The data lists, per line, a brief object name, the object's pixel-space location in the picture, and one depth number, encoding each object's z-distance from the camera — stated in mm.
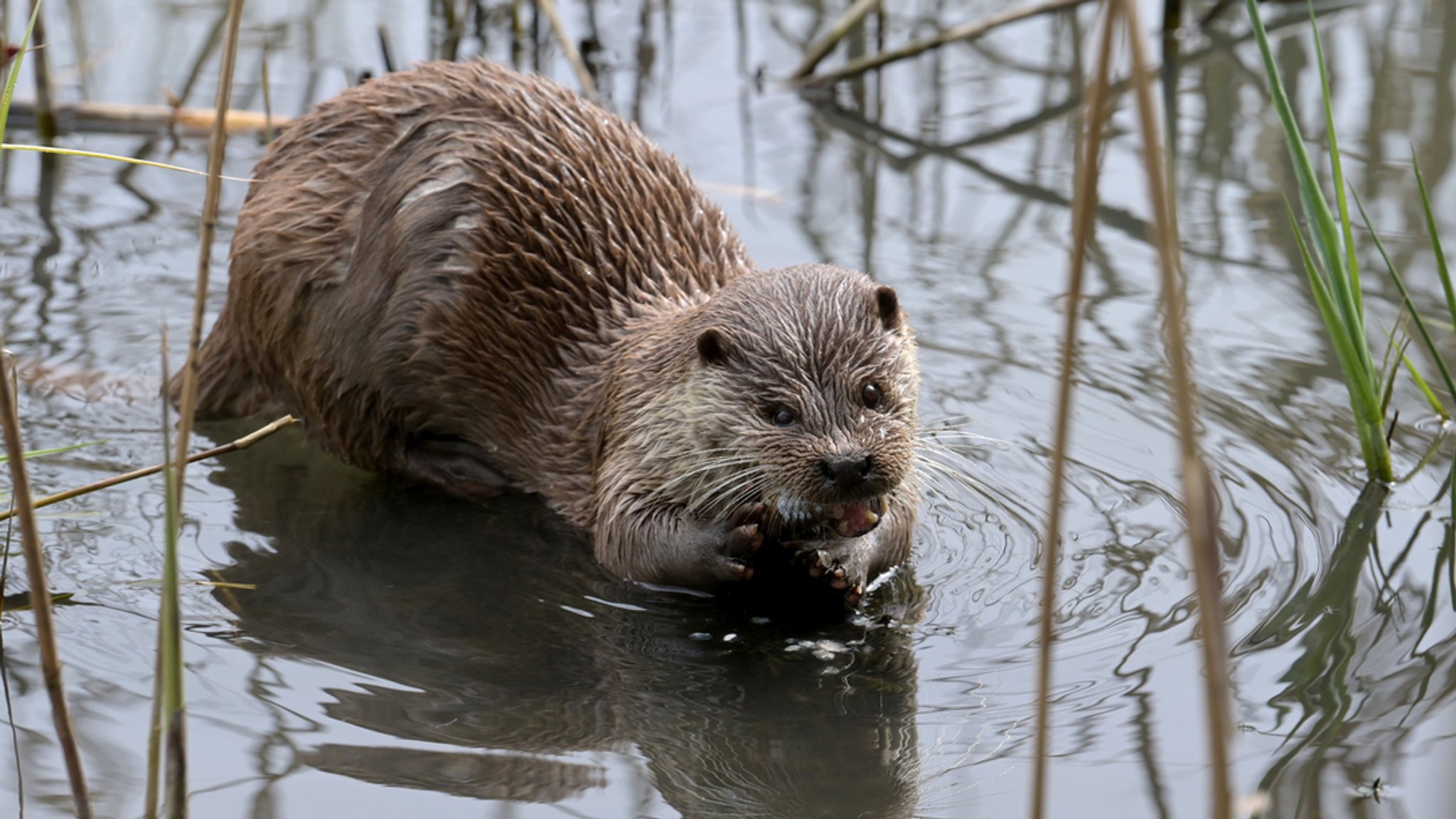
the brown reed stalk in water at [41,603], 3625
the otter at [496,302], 6504
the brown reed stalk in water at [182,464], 3488
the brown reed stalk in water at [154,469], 4750
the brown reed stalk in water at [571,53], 10430
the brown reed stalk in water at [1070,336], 2836
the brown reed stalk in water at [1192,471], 2686
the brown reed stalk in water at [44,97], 10234
